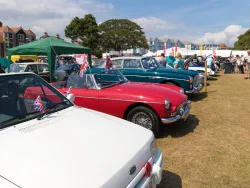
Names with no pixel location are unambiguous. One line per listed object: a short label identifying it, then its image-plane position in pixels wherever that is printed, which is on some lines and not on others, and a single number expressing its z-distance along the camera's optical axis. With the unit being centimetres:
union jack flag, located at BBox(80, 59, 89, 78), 571
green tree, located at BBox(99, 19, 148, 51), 5603
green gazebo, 991
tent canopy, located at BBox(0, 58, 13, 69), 1915
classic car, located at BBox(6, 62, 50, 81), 1182
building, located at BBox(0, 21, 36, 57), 6650
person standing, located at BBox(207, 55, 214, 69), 1667
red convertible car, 488
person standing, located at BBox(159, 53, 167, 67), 1272
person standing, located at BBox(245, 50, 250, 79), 1509
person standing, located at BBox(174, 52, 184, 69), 1224
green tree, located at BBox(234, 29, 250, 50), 6938
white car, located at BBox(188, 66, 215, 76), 1470
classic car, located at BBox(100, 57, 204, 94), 836
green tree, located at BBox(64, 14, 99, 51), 4666
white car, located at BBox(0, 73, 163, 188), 177
